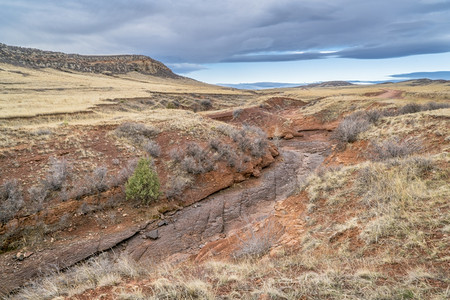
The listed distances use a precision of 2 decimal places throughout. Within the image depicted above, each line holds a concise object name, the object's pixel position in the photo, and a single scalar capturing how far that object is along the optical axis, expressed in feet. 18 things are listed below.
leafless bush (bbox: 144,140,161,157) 44.22
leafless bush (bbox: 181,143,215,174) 41.57
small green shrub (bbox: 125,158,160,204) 33.17
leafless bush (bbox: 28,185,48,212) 28.60
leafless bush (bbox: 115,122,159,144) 47.55
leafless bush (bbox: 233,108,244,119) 89.82
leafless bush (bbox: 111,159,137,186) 35.24
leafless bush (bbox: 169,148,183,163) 43.37
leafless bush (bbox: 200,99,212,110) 123.69
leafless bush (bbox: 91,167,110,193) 33.24
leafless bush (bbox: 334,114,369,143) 46.14
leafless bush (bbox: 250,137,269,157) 52.80
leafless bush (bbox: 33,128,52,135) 41.24
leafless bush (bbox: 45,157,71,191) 31.57
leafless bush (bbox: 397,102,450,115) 61.77
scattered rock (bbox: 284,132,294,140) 83.15
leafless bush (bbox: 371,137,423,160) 28.71
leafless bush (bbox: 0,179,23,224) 26.53
